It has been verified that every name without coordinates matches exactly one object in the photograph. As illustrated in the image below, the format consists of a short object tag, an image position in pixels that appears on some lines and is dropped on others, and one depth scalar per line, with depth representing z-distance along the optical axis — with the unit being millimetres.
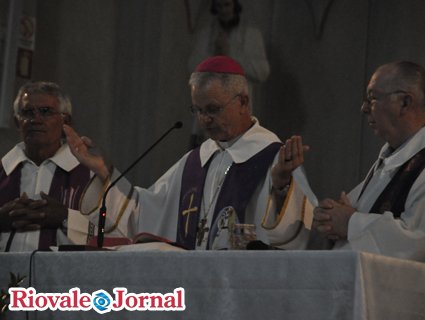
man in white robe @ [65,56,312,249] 12047
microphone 10273
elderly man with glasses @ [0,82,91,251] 13102
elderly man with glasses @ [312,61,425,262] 9797
